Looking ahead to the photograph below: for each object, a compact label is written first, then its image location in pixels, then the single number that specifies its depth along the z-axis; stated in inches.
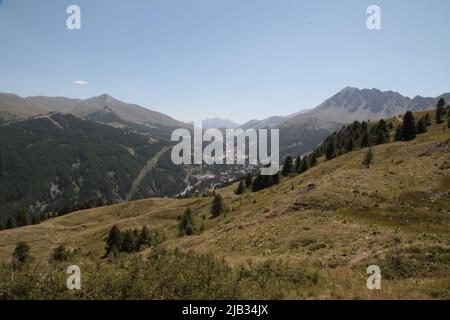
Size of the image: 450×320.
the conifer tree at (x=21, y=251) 2330.2
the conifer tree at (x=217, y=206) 2888.8
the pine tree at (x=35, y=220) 5716.5
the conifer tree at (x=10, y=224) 5132.9
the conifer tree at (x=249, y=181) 4421.8
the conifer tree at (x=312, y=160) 4027.1
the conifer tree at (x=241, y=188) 4230.3
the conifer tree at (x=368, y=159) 2579.0
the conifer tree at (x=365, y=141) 3777.6
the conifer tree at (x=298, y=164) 4233.5
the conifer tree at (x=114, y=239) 2472.9
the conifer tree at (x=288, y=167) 4343.0
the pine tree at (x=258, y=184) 3898.1
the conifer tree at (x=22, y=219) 5511.8
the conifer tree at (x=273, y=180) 3753.4
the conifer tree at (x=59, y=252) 1998.3
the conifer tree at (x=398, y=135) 3560.5
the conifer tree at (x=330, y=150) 4136.3
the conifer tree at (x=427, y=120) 4034.5
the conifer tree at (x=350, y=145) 3905.8
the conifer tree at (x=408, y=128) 3464.6
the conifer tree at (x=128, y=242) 2394.2
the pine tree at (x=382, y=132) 3732.8
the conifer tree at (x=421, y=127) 3601.6
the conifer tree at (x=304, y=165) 4002.0
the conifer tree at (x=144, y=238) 2375.0
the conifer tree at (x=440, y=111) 4237.7
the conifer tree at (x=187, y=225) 2322.8
